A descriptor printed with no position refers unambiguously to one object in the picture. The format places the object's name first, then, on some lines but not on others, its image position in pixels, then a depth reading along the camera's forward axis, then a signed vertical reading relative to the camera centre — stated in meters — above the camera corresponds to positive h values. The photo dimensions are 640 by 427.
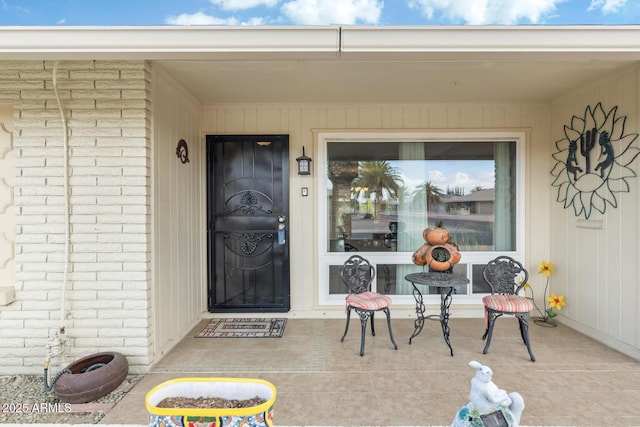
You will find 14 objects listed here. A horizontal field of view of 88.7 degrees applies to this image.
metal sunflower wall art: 2.87 +0.48
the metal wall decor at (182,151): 3.19 +0.62
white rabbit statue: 1.28 -0.76
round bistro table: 2.88 -0.63
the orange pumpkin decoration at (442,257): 3.20 -0.45
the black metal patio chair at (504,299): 2.74 -0.78
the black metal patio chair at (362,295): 2.84 -0.78
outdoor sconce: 3.76 +0.56
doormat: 3.30 -1.23
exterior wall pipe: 2.51 -0.04
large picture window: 3.92 +0.16
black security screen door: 3.84 -0.09
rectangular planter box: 1.29 -0.81
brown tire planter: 2.12 -1.10
